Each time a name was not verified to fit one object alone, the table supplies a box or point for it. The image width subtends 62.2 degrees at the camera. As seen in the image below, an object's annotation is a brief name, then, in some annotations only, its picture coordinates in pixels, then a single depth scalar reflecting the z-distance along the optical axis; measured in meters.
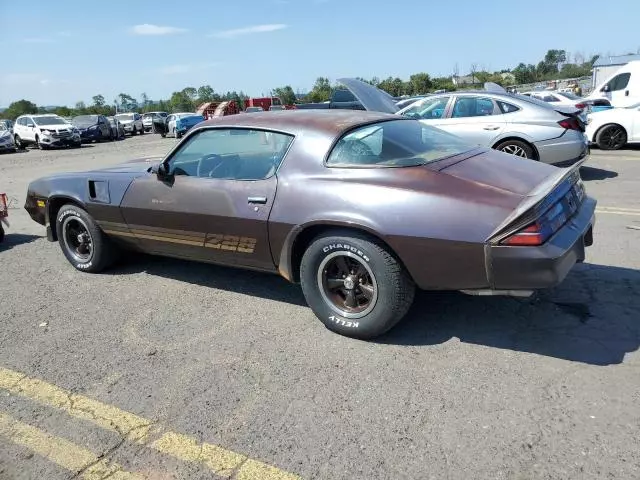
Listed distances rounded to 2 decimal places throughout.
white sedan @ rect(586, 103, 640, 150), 11.80
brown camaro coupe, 2.95
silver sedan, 8.27
